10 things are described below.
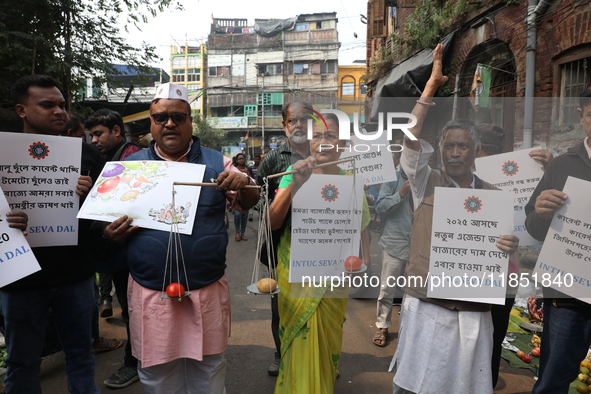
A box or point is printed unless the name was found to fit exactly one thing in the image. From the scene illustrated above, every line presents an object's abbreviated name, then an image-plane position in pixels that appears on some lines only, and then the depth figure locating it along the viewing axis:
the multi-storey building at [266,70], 41.38
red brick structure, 5.44
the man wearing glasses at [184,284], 2.15
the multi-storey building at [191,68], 46.53
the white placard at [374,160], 3.29
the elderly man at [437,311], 2.13
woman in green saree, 2.48
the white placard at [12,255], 1.99
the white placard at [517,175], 2.57
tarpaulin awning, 8.54
